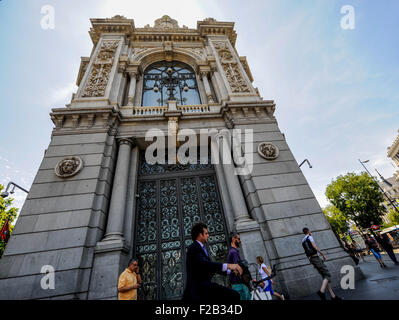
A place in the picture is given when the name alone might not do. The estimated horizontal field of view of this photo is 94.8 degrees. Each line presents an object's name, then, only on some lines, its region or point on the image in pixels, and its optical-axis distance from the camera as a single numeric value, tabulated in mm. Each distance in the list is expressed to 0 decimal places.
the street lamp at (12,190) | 8481
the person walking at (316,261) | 4527
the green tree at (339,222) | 33438
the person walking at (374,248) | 9391
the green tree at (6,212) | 18859
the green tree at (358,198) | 25375
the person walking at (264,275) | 4704
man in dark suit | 2188
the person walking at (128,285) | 4000
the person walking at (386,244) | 9209
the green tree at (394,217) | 32125
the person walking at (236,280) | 4227
